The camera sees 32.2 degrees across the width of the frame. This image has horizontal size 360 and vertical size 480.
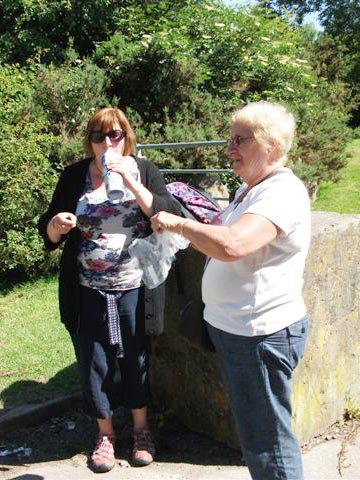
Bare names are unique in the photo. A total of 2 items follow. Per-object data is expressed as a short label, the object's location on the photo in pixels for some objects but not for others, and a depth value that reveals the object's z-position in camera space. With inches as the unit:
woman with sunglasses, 119.9
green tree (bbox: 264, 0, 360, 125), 913.5
